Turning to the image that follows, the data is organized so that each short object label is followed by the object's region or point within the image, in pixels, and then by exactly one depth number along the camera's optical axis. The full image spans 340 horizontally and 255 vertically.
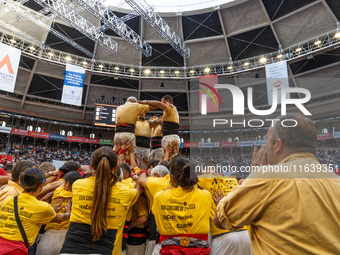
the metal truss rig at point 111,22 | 13.32
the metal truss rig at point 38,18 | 14.71
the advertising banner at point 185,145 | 25.66
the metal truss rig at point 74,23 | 13.21
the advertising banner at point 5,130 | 21.89
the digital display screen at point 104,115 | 20.45
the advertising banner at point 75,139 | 25.85
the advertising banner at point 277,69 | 13.43
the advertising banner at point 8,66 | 13.08
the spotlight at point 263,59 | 18.03
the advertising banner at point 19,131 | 22.55
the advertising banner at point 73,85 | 15.64
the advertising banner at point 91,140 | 26.84
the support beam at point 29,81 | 20.33
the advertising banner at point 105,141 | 27.31
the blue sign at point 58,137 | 24.84
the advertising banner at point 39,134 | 23.67
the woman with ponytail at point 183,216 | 2.01
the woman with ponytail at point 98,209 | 1.89
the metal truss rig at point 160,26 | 13.61
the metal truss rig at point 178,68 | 16.09
